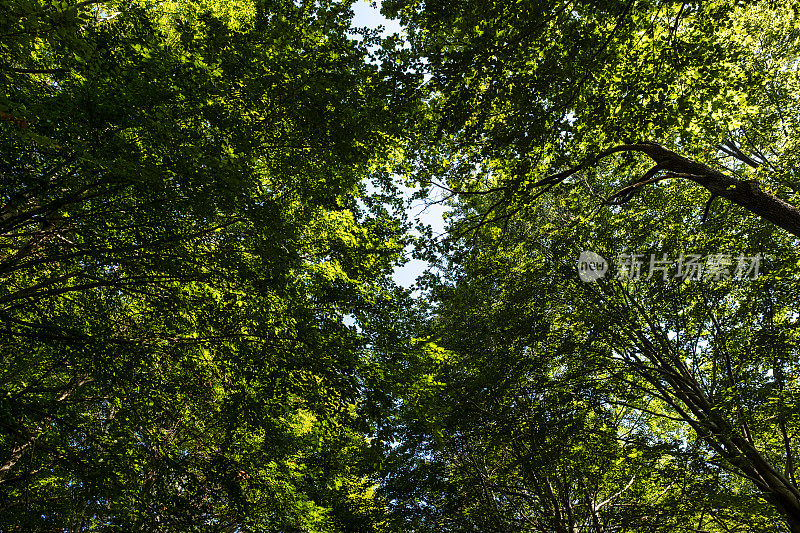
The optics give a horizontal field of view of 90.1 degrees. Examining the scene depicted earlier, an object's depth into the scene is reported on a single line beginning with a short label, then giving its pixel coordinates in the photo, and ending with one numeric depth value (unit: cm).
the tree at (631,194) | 591
